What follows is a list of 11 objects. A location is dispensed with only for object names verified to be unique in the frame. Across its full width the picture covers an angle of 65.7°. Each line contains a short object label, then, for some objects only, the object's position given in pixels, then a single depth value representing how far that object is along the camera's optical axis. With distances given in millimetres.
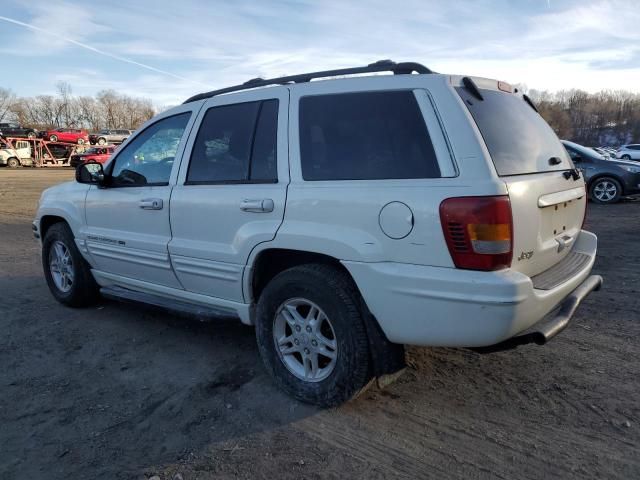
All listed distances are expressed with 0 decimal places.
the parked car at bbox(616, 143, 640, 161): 33594
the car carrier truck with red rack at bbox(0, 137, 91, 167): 32250
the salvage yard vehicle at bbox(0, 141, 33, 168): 31391
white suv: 2473
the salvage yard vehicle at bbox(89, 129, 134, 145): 43606
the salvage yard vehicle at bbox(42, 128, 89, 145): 39719
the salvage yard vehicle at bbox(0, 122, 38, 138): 37750
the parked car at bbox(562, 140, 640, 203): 12125
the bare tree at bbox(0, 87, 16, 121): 99688
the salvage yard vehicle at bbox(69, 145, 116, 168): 30412
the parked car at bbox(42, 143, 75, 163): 34438
